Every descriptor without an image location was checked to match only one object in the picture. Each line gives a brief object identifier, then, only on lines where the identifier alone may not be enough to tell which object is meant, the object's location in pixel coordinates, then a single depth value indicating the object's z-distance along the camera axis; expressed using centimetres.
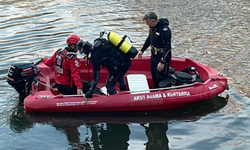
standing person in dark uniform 852
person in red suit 821
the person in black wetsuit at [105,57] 800
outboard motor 869
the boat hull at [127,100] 848
